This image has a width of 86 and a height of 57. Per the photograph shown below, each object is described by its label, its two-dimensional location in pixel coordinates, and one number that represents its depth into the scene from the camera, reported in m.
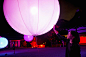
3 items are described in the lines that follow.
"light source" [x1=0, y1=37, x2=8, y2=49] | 6.28
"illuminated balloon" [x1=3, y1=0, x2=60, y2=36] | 2.05
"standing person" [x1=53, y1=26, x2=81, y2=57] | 1.71
